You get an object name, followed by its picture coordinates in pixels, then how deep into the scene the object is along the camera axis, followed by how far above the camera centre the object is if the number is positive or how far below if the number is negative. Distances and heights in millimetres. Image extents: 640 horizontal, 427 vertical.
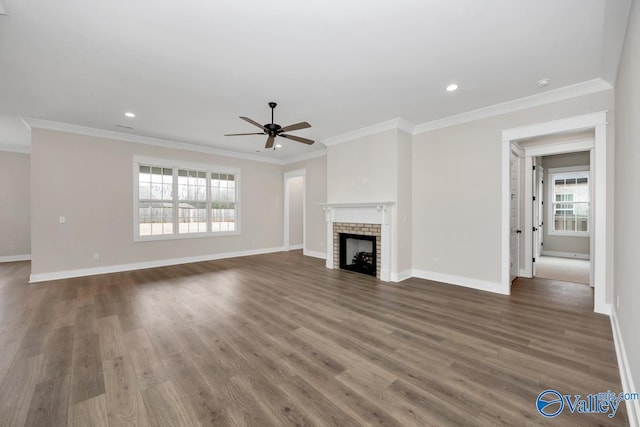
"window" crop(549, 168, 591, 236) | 6723 +263
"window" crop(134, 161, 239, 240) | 5906 +278
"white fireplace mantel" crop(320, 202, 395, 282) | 4812 -120
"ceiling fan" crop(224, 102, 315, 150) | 3490 +1158
